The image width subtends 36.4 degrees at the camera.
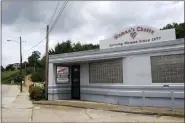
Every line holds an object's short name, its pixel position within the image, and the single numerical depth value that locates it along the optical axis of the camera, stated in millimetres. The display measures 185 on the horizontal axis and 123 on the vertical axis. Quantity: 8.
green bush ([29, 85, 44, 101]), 20156
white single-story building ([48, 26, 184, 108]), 12961
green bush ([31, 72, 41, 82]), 48719
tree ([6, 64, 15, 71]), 104500
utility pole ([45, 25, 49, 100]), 19398
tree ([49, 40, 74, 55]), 55656
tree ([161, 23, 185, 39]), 43569
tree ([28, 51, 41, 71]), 87238
